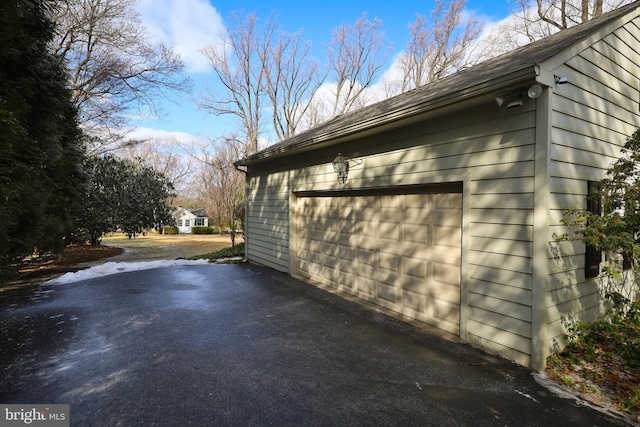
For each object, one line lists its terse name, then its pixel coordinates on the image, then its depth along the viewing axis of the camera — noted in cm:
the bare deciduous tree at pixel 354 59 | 1834
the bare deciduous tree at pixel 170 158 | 2969
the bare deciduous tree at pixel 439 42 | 1492
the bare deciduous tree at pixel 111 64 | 1148
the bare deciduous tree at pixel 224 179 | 1587
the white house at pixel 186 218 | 4231
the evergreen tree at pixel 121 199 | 1227
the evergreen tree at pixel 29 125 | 406
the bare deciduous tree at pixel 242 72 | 1897
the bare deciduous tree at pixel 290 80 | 1933
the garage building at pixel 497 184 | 300
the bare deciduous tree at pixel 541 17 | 1011
